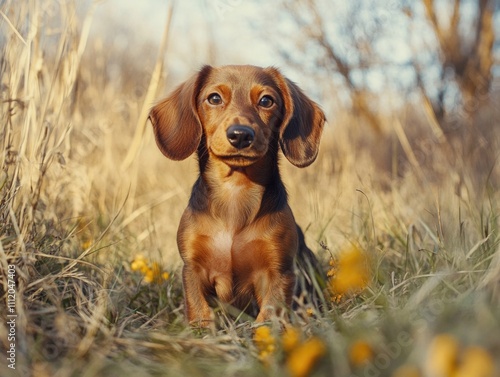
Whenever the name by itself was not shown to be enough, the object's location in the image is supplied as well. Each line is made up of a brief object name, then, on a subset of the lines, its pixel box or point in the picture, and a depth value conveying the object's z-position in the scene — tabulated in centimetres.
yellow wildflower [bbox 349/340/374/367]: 54
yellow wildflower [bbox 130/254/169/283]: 90
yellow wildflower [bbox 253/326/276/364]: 59
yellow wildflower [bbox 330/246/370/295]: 60
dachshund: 79
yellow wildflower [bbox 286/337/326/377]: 54
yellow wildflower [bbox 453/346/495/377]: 48
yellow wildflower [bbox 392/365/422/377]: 51
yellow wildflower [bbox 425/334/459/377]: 49
